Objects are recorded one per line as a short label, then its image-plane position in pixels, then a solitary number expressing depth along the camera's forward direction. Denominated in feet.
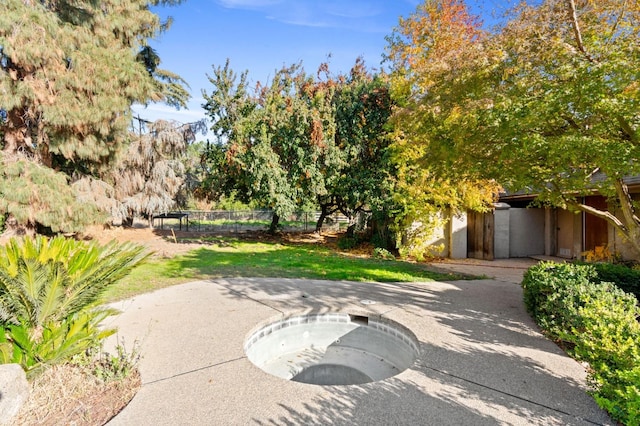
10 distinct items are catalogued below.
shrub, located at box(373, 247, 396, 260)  38.09
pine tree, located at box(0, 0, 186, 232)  30.73
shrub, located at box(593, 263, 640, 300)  16.43
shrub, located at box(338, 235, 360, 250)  46.20
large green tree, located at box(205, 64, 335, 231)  42.11
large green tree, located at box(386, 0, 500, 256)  18.12
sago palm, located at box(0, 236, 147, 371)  9.29
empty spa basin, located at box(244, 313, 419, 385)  15.19
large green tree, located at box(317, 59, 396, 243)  41.01
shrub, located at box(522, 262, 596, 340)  13.88
